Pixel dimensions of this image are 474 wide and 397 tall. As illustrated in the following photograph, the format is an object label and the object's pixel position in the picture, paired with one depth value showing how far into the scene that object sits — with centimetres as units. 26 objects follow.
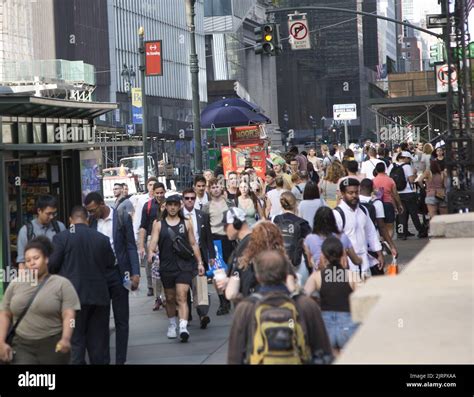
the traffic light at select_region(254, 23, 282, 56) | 3098
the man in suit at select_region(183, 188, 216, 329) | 1554
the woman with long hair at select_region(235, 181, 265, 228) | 1738
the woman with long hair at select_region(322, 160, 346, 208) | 1886
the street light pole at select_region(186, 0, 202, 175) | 2775
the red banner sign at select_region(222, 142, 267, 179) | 3375
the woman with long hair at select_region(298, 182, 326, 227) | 1493
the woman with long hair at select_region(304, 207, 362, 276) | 1080
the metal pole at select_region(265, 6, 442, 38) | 2842
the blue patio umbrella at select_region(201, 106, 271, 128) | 3142
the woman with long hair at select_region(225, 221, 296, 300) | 927
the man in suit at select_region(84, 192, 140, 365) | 1257
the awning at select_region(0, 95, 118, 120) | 1375
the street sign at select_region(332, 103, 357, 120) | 4831
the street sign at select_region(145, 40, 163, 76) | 4671
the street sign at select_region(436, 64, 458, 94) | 3691
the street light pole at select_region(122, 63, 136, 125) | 6643
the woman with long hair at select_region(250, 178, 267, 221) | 1833
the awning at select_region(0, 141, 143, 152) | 1358
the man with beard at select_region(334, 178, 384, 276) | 1271
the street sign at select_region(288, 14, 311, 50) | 4028
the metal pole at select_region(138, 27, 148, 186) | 4134
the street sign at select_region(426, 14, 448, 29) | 2266
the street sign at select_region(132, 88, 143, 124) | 6044
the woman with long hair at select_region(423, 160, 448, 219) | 2412
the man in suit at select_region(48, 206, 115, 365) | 1134
